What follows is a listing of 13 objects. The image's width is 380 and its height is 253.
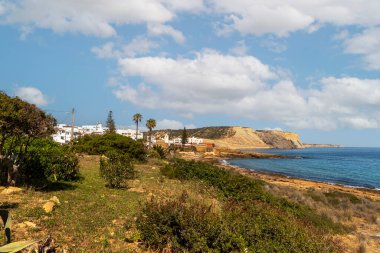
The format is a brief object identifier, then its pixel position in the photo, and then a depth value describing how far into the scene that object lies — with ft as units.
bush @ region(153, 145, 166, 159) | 158.53
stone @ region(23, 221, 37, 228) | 28.22
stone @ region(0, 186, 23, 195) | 39.06
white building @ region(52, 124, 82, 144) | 326.28
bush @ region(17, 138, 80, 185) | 46.68
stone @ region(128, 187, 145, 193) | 53.07
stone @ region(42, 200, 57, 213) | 33.27
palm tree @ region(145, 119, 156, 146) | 264.31
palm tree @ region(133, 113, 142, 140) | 288.10
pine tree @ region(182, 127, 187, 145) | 435.04
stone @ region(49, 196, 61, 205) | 36.58
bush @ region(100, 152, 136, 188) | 53.78
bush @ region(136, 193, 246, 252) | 26.30
